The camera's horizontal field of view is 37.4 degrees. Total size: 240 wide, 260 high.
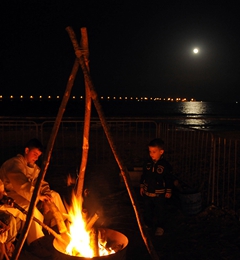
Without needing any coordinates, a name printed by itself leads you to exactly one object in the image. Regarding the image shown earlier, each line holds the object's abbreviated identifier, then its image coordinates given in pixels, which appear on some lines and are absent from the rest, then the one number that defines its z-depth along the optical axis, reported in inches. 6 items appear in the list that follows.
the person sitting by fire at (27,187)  167.5
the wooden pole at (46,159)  129.0
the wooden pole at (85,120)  131.2
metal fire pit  122.8
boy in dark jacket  205.0
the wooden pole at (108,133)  131.3
